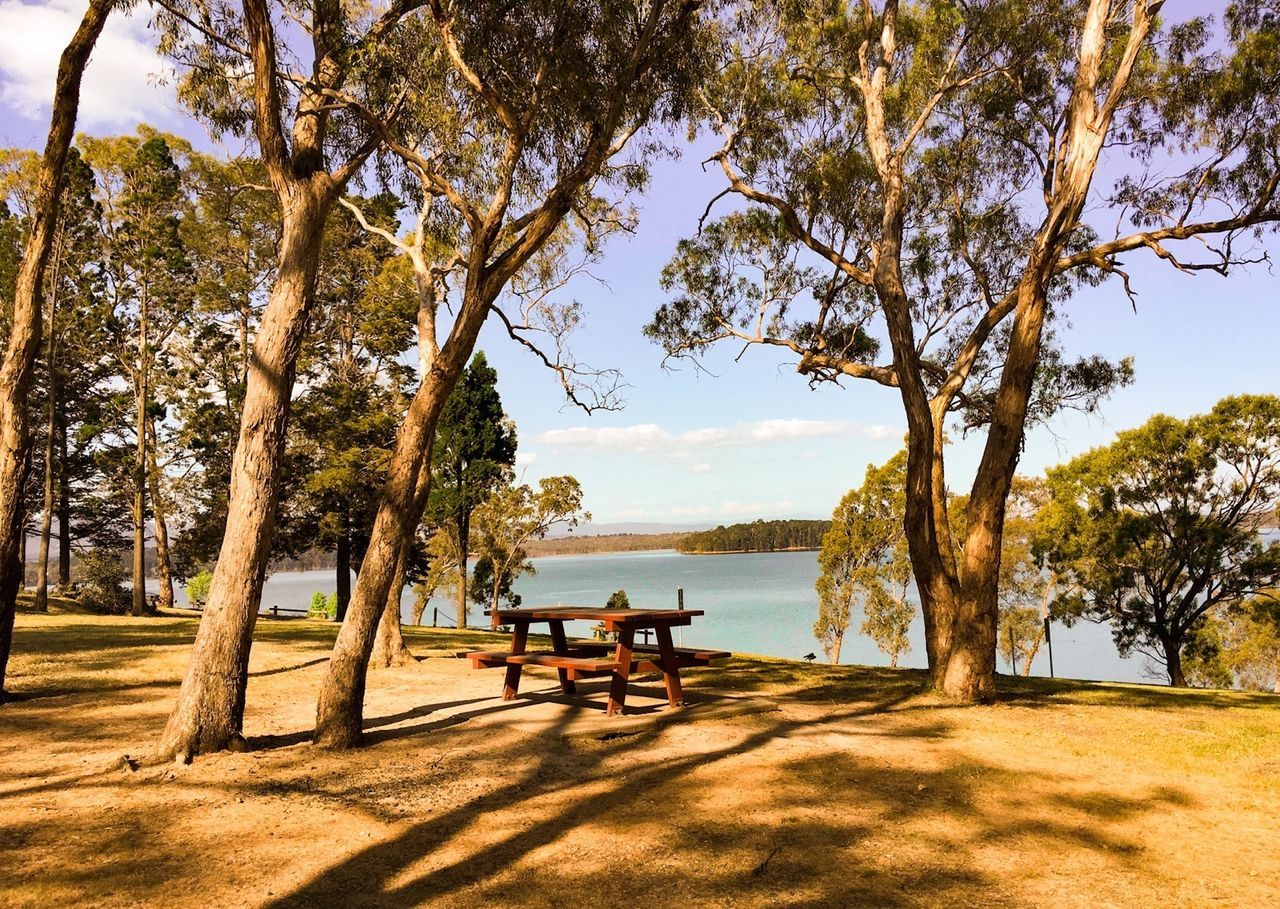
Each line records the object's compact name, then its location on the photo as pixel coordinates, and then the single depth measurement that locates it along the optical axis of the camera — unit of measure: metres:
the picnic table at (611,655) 6.72
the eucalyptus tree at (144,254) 20.61
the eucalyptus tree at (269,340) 5.46
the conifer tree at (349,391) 23.17
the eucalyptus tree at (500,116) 6.11
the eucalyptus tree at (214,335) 22.02
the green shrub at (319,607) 30.20
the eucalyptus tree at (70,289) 19.56
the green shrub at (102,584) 20.91
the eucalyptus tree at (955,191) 7.97
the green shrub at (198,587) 28.16
